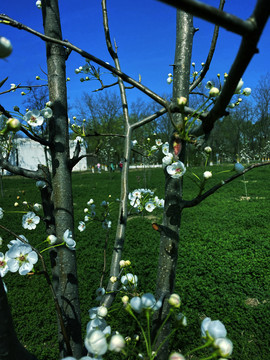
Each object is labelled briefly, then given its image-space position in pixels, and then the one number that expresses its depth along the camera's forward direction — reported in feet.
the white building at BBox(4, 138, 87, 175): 81.90
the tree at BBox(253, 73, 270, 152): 72.89
